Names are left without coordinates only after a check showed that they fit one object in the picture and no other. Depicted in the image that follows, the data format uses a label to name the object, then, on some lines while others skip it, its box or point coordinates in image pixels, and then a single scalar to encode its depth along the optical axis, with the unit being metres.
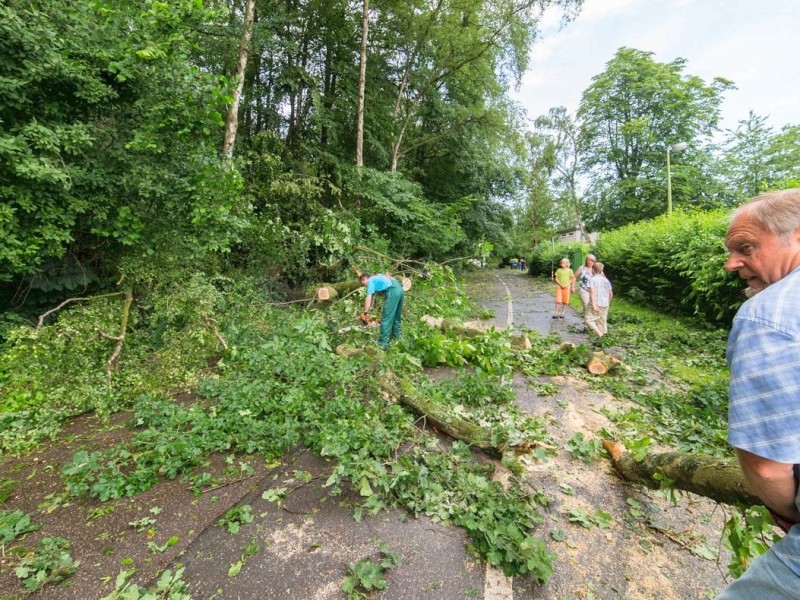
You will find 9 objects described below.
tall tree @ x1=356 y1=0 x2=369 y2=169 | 12.14
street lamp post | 14.30
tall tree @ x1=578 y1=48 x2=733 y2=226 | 27.92
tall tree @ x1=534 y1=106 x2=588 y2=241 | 36.81
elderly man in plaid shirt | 1.04
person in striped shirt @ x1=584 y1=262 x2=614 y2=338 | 7.65
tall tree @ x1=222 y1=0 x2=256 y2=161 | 7.37
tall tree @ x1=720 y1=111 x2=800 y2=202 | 26.66
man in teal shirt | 6.08
